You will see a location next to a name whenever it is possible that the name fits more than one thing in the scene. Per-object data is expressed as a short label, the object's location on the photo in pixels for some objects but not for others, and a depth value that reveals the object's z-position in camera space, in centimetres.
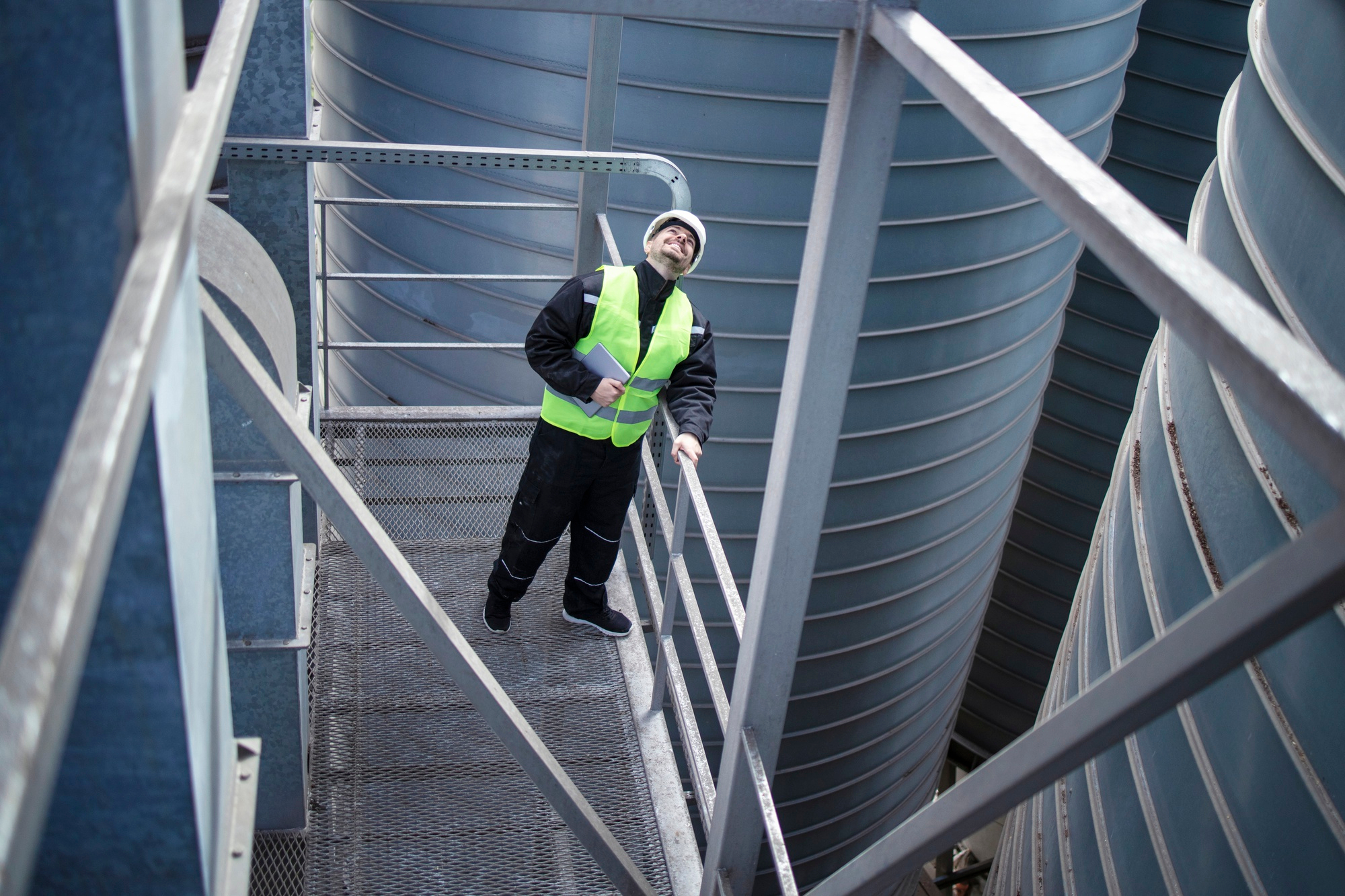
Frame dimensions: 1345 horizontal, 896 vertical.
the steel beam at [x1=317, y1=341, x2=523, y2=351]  341
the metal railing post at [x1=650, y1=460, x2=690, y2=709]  251
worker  282
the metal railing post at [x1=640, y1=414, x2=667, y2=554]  334
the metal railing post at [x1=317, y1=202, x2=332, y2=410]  313
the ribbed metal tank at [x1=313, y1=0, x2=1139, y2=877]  395
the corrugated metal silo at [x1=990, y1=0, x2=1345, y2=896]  153
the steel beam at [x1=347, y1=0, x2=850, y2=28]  146
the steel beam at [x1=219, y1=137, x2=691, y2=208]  272
